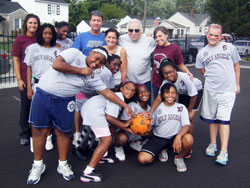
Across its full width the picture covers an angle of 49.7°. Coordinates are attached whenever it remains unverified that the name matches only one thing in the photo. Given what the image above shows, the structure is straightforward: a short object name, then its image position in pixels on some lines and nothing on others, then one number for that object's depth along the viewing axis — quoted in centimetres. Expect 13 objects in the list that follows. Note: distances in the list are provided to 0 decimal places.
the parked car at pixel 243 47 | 2558
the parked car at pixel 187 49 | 1642
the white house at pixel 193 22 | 4988
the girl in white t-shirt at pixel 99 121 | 352
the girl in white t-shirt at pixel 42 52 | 393
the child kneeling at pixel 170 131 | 390
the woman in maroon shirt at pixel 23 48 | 414
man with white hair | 441
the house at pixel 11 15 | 3547
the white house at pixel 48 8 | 3912
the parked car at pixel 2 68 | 1146
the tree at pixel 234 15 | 3173
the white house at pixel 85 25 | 4581
